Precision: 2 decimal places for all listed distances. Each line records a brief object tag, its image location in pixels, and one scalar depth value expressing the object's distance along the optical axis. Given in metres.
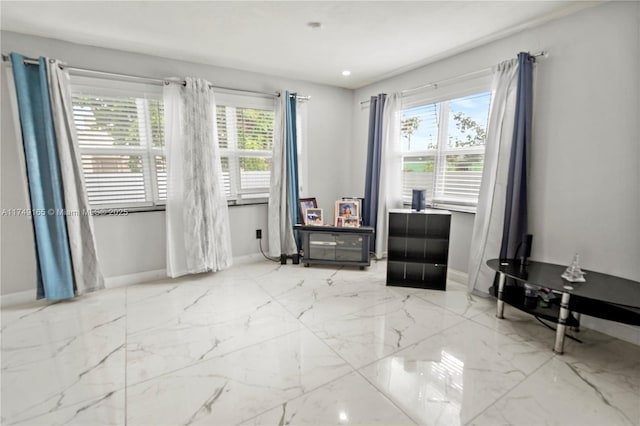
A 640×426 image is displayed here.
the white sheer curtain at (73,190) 2.50
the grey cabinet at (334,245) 3.53
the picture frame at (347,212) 3.68
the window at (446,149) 2.96
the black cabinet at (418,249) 2.98
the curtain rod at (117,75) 2.41
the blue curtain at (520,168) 2.38
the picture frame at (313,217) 3.74
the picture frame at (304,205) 3.77
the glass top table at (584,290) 1.77
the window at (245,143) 3.44
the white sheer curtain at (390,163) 3.58
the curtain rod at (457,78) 2.35
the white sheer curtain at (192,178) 3.04
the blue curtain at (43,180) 2.42
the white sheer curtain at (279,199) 3.59
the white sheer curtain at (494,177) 2.51
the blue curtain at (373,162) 3.70
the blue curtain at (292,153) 3.60
